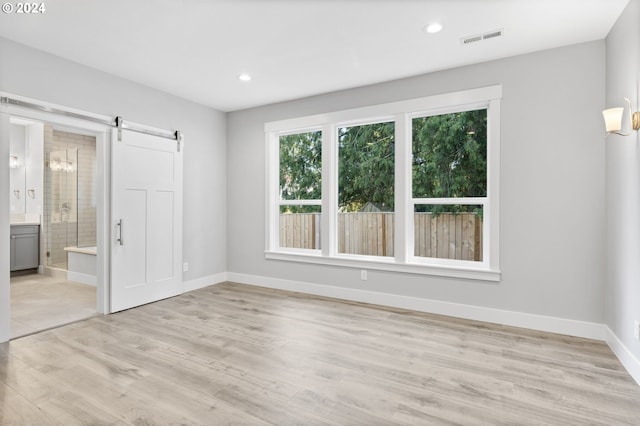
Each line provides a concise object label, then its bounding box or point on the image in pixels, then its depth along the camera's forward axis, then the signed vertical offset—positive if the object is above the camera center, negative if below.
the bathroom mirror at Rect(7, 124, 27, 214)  6.23 +0.81
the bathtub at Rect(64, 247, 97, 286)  5.41 -0.86
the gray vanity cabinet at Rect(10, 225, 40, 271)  5.87 -0.61
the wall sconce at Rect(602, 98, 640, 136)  2.51 +0.70
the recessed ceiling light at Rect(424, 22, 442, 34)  2.85 +1.59
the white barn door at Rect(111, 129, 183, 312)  3.96 -0.09
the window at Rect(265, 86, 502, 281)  3.74 +0.33
